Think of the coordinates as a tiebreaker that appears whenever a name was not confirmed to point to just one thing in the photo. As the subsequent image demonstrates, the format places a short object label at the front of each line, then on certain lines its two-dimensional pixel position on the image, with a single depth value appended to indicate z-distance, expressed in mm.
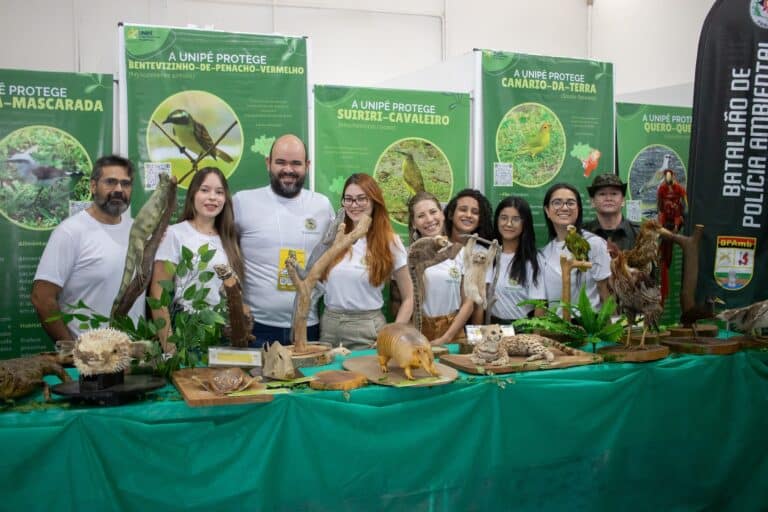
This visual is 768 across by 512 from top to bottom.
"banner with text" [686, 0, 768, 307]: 3484
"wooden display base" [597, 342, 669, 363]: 2578
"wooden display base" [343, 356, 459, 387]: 2225
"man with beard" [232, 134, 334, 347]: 3535
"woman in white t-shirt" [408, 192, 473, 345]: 3395
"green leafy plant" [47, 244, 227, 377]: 2316
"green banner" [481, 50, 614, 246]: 4367
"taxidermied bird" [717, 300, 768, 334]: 2748
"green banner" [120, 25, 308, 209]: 3719
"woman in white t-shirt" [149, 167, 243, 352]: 3066
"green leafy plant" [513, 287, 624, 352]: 2768
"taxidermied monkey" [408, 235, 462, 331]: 2795
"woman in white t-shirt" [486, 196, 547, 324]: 3631
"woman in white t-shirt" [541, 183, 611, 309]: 3629
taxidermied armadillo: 2230
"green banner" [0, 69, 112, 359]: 3621
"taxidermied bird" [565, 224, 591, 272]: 3082
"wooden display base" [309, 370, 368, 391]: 2160
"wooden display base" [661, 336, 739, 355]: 2705
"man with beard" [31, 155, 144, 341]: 3225
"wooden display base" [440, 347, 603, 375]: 2412
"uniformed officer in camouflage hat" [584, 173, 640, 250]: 4148
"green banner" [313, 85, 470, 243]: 4094
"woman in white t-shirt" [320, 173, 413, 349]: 3219
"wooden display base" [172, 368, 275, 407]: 1981
